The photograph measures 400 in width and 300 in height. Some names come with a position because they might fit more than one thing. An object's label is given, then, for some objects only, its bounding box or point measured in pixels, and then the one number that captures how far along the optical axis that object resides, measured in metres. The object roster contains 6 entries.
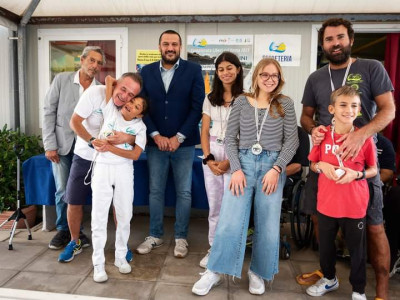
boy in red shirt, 2.03
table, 3.18
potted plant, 3.50
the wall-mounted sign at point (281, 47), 3.68
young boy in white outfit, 2.40
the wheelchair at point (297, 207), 2.86
